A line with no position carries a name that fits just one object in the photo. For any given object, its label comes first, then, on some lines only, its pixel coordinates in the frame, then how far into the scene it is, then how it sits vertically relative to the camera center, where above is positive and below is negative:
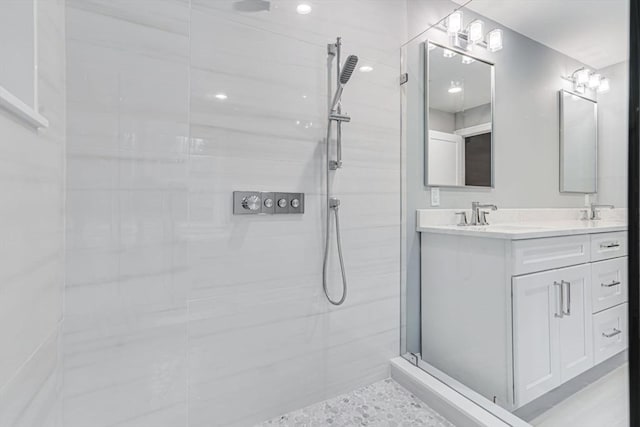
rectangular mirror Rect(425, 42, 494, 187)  1.79 +0.59
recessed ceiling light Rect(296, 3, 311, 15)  1.46 +1.04
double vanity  1.30 -0.43
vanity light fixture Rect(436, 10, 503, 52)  1.81 +1.13
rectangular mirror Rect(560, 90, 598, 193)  1.29 +0.34
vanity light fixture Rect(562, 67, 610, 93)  1.20 +0.61
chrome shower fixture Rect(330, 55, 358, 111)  1.31 +0.66
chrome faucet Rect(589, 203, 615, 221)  1.24 +0.01
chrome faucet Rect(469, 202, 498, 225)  1.79 +0.00
